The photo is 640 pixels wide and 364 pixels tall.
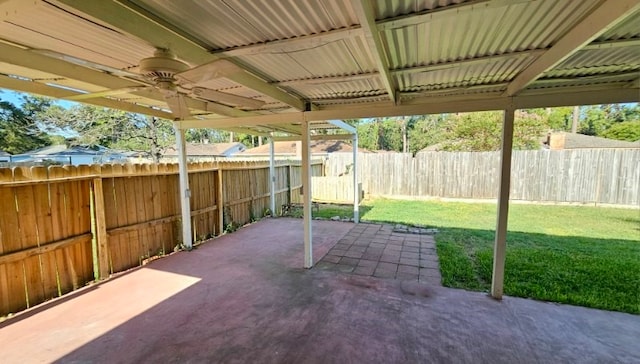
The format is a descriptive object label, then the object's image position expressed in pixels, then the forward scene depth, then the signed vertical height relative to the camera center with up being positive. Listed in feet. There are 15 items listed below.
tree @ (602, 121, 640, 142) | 53.36 +5.50
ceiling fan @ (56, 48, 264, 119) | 5.94 +1.98
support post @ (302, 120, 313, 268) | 13.60 -1.60
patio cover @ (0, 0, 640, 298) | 5.23 +2.87
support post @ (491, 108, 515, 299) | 10.27 -1.84
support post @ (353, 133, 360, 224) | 22.72 -2.81
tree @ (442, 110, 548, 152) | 41.73 +4.51
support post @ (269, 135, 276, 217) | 26.51 -2.19
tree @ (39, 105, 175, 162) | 33.45 +4.37
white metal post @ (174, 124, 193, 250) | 16.35 -1.82
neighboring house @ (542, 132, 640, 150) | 40.22 +2.50
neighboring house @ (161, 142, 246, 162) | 57.53 +2.48
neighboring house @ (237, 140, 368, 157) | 60.92 +2.84
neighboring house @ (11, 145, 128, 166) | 40.66 +0.97
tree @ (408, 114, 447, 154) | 76.74 +7.88
